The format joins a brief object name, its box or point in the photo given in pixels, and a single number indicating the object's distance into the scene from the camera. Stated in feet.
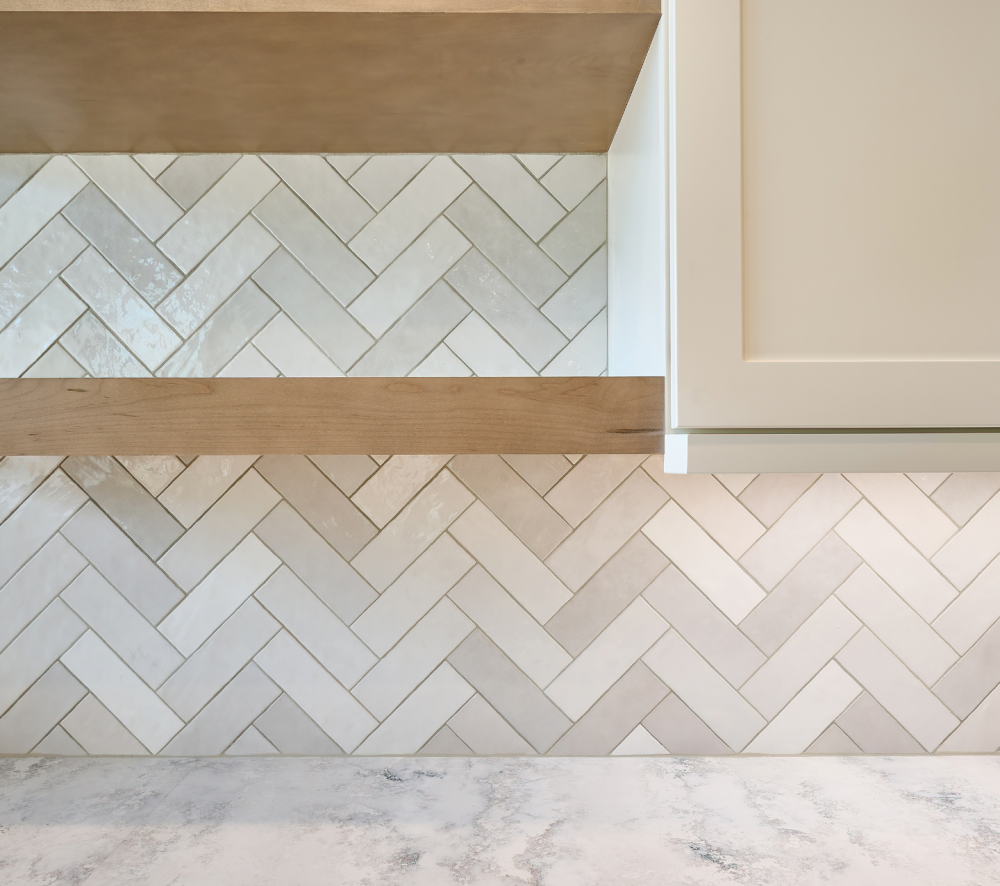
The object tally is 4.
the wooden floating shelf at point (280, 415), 2.25
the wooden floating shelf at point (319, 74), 2.36
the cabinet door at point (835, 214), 2.25
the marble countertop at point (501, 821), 2.63
